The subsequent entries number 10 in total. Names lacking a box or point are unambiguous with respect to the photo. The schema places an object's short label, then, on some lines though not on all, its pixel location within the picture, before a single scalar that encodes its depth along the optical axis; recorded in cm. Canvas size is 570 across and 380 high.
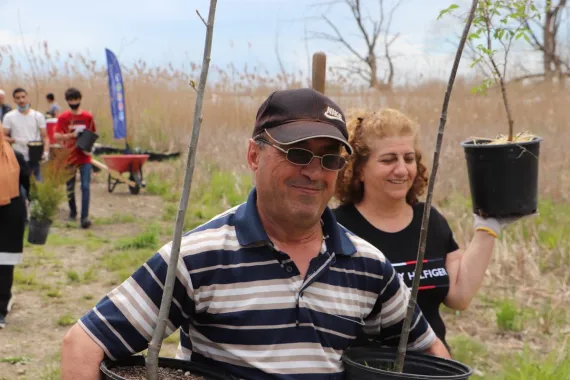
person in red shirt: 838
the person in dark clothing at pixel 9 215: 461
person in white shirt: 838
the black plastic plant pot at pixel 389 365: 169
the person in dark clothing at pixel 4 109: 916
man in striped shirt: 164
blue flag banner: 1221
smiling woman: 266
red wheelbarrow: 1024
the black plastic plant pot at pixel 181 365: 165
